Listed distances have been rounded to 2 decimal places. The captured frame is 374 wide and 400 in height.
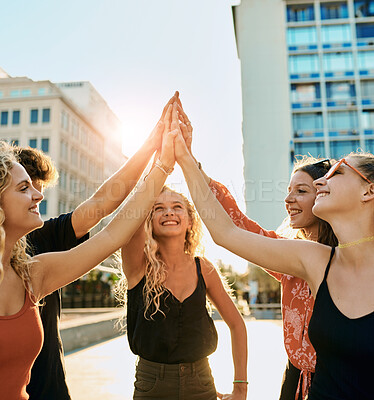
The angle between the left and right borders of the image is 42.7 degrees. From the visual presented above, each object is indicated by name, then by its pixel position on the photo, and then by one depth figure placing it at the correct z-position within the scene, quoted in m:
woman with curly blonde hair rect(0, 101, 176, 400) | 1.93
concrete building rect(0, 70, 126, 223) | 53.69
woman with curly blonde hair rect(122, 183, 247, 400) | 2.73
